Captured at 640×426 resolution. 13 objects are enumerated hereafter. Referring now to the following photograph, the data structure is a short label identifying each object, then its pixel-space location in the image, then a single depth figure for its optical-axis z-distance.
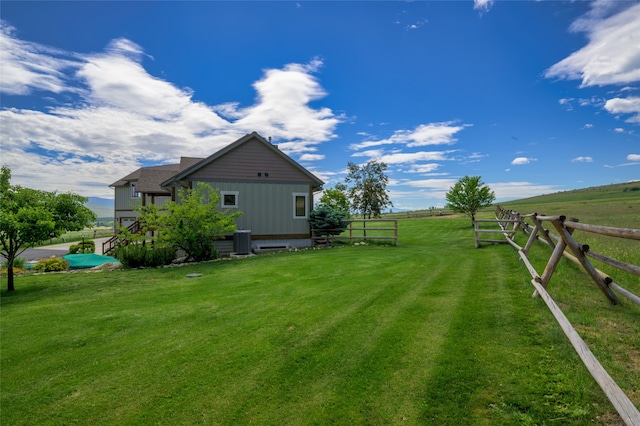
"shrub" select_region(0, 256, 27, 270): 12.06
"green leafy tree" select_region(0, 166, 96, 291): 8.11
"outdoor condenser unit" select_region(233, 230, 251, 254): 15.72
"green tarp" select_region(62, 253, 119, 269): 13.13
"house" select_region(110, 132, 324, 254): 16.41
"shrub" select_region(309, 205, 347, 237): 18.09
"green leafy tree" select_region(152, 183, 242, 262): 12.98
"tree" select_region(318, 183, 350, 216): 25.84
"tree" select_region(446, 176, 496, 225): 28.14
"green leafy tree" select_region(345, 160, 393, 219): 31.83
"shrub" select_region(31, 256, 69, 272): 11.97
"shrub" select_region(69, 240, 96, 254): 18.43
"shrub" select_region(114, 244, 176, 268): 12.27
